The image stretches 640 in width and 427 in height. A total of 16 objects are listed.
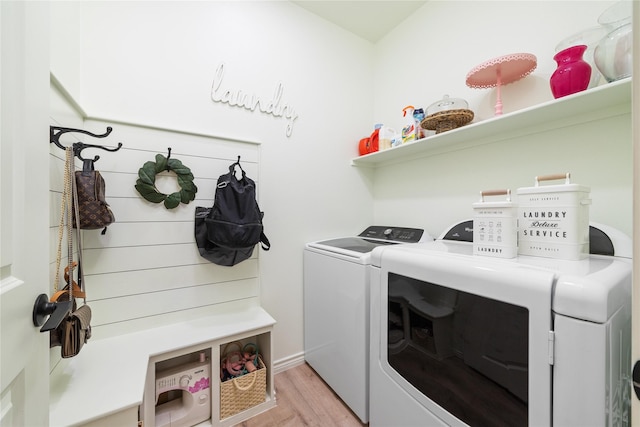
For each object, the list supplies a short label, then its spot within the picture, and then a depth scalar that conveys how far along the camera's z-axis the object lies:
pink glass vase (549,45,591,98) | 1.00
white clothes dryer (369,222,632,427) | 0.60
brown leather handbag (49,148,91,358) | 0.89
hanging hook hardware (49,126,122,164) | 0.95
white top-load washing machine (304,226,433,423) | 1.32
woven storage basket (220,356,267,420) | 1.37
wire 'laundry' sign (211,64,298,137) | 1.59
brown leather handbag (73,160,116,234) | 1.08
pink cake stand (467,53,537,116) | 1.21
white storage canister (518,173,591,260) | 0.82
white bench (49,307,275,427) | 0.86
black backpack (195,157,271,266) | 1.38
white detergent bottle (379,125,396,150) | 1.89
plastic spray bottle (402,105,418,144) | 1.69
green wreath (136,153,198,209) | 1.34
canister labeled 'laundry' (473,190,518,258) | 0.89
